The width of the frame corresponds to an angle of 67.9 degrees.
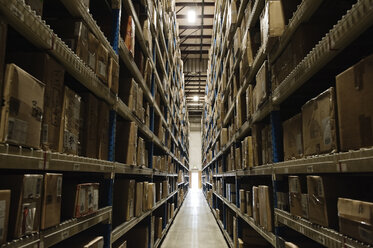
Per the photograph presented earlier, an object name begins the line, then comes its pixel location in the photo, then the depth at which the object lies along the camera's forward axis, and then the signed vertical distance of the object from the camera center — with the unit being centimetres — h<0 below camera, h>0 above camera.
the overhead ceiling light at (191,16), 848 +470
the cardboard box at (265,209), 229 -33
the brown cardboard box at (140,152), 323 +19
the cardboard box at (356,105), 117 +29
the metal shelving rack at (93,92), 105 +53
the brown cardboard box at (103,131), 204 +28
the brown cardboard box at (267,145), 249 +23
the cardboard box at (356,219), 109 -20
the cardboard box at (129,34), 276 +134
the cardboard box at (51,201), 127 -16
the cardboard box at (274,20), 204 +109
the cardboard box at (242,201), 338 -39
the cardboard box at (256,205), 265 -34
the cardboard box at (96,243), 175 -49
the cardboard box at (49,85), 131 +41
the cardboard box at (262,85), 237 +74
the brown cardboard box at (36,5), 125 +74
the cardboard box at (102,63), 196 +77
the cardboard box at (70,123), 150 +25
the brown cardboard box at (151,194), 360 -34
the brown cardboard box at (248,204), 304 -39
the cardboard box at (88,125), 185 +29
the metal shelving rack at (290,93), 113 +52
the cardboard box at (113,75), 216 +74
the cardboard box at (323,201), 145 -16
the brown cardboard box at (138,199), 302 -34
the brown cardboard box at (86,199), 164 -20
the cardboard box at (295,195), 178 -17
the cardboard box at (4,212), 97 -16
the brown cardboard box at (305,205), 169 -21
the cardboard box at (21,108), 101 +23
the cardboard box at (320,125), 139 +25
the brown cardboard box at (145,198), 337 -36
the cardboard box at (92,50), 183 +79
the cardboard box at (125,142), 280 +26
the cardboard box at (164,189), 544 -40
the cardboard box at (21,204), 108 -15
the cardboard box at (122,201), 271 -32
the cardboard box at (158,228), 469 -101
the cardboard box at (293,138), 187 +23
